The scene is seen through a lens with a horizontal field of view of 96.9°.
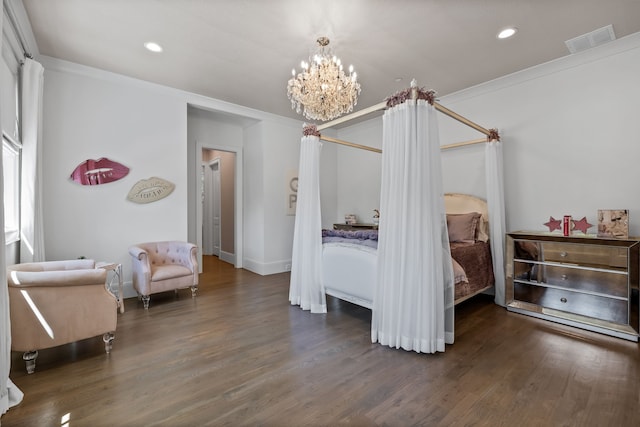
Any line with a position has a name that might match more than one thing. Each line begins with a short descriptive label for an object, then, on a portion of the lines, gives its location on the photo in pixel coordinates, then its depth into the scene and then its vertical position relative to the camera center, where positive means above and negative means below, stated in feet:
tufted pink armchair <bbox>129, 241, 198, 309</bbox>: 11.96 -2.09
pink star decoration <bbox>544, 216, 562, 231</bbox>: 11.19 -0.31
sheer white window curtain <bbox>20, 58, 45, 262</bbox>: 9.86 +1.92
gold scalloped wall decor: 13.62 +1.57
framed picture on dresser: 9.61 -0.26
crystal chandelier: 9.60 +4.63
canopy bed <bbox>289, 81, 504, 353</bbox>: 8.12 -0.58
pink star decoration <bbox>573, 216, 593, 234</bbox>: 10.36 -0.34
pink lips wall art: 12.31 +2.28
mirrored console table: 8.98 -2.31
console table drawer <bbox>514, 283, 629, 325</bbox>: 9.27 -3.09
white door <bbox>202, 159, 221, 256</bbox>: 24.66 +1.09
